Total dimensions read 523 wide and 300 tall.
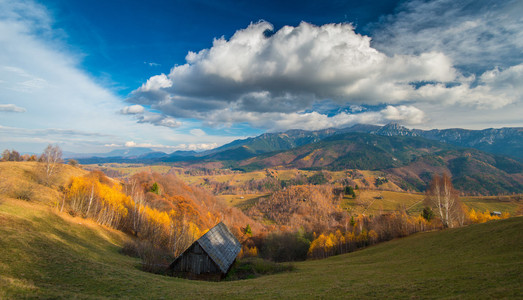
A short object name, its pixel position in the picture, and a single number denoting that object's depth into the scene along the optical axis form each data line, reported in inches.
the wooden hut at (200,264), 1312.7
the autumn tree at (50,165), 2531.3
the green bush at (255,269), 1506.2
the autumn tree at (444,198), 2066.9
